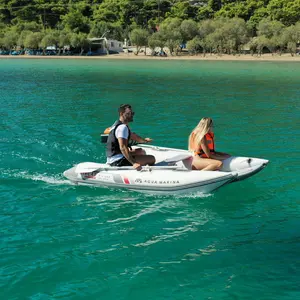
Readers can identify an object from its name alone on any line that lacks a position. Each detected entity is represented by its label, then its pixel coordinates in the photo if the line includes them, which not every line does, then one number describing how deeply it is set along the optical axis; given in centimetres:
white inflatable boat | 939
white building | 10575
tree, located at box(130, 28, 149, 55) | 9725
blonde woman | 948
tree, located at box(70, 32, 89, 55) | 10081
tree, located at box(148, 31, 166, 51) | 9534
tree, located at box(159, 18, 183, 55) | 9456
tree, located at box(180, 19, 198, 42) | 9794
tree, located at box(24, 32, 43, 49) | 10481
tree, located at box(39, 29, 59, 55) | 10181
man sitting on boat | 929
